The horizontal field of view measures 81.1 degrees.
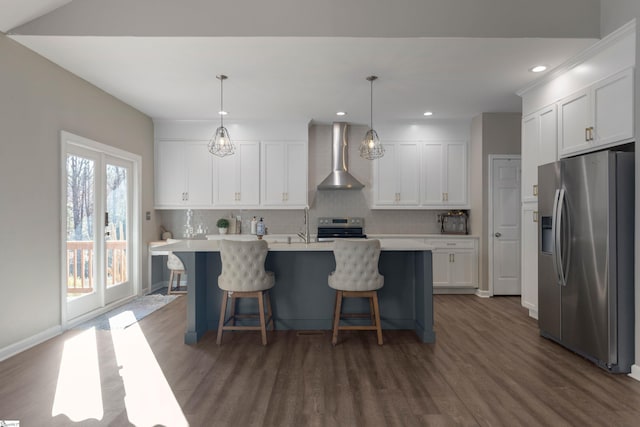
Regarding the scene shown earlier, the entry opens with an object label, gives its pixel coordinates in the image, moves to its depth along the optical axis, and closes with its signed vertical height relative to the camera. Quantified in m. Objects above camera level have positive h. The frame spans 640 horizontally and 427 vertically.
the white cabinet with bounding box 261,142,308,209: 5.91 +0.66
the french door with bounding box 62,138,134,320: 4.02 -0.19
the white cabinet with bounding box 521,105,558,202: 3.83 +0.73
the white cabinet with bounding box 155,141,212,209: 5.88 +0.61
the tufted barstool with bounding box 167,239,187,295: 5.27 -0.78
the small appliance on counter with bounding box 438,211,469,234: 6.00 -0.16
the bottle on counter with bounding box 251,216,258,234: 6.04 -0.21
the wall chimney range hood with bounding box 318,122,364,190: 5.84 +0.75
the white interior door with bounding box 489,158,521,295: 5.39 -0.27
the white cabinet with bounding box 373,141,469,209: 5.88 +0.58
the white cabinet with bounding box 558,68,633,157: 2.88 +0.83
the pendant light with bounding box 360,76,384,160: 4.21 +0.76
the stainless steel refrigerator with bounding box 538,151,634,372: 2.79 -0.35
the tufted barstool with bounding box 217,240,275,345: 3.34 -0.52
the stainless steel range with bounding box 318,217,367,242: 6.06 -0.25
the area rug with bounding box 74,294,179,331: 4.03 -1.20
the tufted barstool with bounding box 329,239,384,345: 3.31 -0.49
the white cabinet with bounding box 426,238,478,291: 5.57 -0.77
